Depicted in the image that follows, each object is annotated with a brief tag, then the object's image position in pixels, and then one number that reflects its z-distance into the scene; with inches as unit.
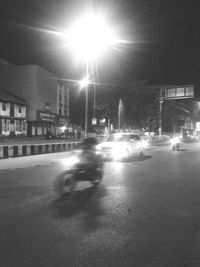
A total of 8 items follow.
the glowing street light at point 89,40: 607.6
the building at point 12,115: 1329.1
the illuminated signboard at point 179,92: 1655.9
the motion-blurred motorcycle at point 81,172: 233.0
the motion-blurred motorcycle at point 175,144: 807.3
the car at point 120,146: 511.0
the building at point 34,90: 1523.2
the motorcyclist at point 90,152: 250.4
